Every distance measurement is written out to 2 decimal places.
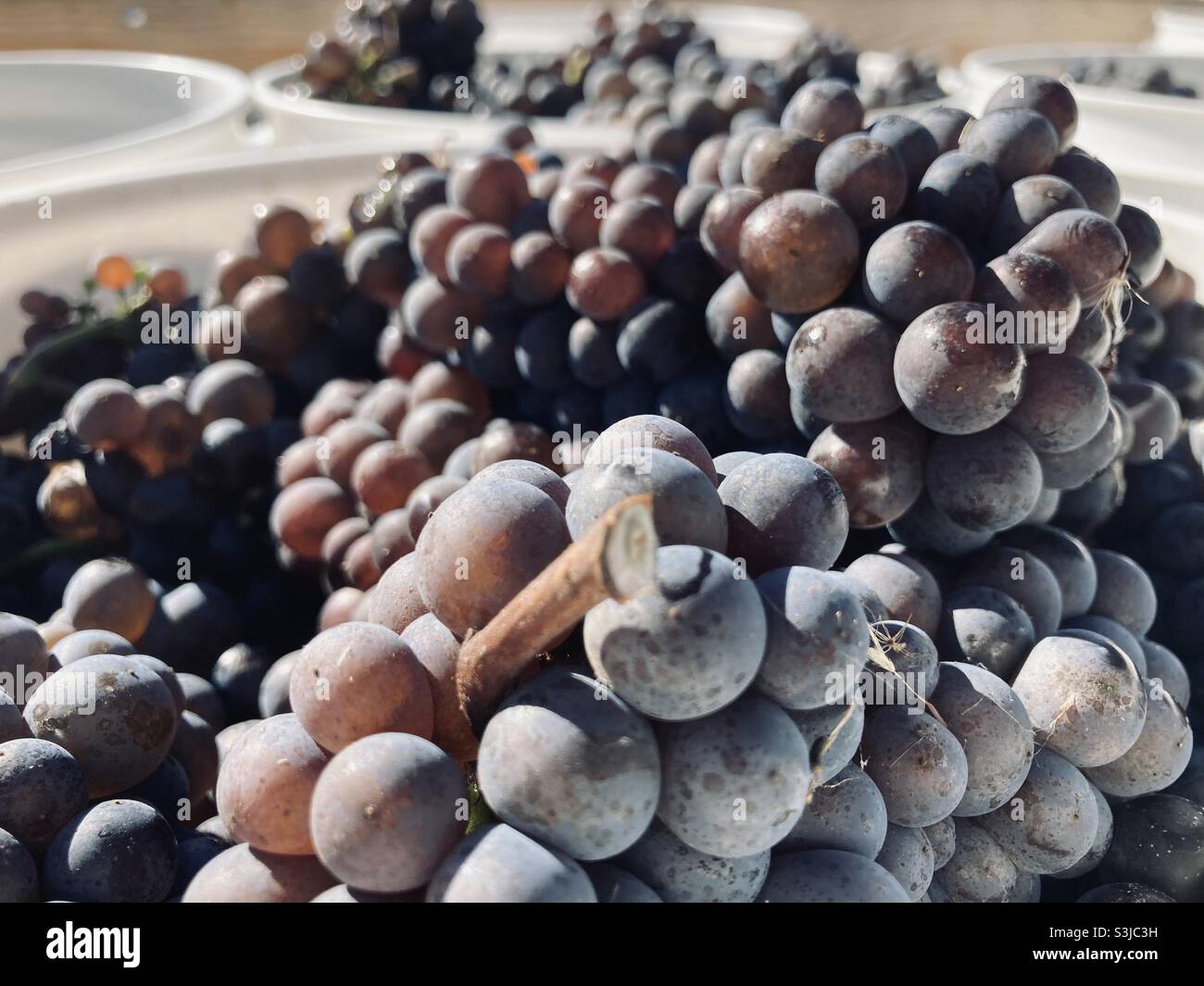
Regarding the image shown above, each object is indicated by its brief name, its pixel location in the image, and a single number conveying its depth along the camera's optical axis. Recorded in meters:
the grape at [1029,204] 0.16
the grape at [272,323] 0.24
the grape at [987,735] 0.14
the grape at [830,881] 0.11
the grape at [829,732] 0.12
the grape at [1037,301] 0.15
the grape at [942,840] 0.14
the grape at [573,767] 0.10
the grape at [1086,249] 0.15
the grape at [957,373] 0.14
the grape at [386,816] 0.10
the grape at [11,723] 0.13
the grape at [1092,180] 0.17
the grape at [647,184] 0.20
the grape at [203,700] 0.17
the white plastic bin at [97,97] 0.38
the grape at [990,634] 0.15
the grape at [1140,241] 0.17
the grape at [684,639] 0.10
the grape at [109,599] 0.18
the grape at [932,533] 0.16
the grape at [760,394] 0.17
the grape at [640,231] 0.19
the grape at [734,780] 0.10
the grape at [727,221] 0.17
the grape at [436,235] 0.21
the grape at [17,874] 0.12
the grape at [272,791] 0.11
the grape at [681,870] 0.11
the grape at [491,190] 0.22
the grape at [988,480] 0.15
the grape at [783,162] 0.17
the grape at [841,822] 0.12
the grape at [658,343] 0.18
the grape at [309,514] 0.21
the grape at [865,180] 0.16
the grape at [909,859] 0.13
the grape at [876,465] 0.15
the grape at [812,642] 0.11
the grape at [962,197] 0.16
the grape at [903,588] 0.15
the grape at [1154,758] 0.15
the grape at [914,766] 0.13
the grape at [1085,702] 0.14
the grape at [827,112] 0.18
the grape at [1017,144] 0.17
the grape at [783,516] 0.12
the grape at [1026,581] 0.16
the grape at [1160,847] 0.15
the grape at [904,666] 0.13
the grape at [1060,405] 0.15
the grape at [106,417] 0.21
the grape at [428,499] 0.17
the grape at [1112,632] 0.16
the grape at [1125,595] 0.17
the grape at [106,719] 0.14
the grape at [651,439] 0.12
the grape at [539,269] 0.20
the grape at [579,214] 0.20
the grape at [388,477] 0.20
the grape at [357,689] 0.11
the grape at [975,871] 0.14
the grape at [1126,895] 0.15
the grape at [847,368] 0.15
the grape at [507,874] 0.10
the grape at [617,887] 0.11
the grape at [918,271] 0.15
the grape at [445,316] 0.21
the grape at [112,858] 0.12
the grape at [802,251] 0.16
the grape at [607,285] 0.19
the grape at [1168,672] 0.16
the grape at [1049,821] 0.14
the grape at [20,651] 0.15
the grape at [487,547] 0.11
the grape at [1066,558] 0.16
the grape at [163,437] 0.22
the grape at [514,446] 0.18
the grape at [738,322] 0.17
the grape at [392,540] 0.18
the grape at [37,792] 0.12
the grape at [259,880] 0.11
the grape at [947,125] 0.18
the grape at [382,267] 0.23
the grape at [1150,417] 0.19
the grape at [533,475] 0.12
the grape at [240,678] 0.19
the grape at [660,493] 0.11
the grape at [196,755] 0.15
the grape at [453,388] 0.21
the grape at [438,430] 0.20
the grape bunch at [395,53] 0.37
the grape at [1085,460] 0.16
